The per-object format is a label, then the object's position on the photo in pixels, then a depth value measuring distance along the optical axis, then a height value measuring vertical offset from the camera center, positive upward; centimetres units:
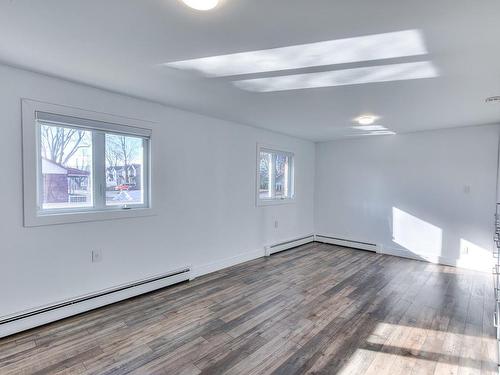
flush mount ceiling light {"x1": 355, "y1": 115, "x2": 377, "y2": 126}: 358 +84
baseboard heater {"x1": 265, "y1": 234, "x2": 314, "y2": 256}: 473 -126
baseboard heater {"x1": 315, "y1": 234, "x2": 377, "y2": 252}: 511 -128
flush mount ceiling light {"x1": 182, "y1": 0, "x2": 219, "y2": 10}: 130 +87
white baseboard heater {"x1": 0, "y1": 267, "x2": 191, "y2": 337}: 223 -122
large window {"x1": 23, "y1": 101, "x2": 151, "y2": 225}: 233 +12
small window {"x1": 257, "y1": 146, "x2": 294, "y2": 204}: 471 +7
